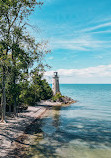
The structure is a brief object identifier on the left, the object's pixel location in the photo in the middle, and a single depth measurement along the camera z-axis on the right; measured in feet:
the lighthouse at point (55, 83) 191.31
